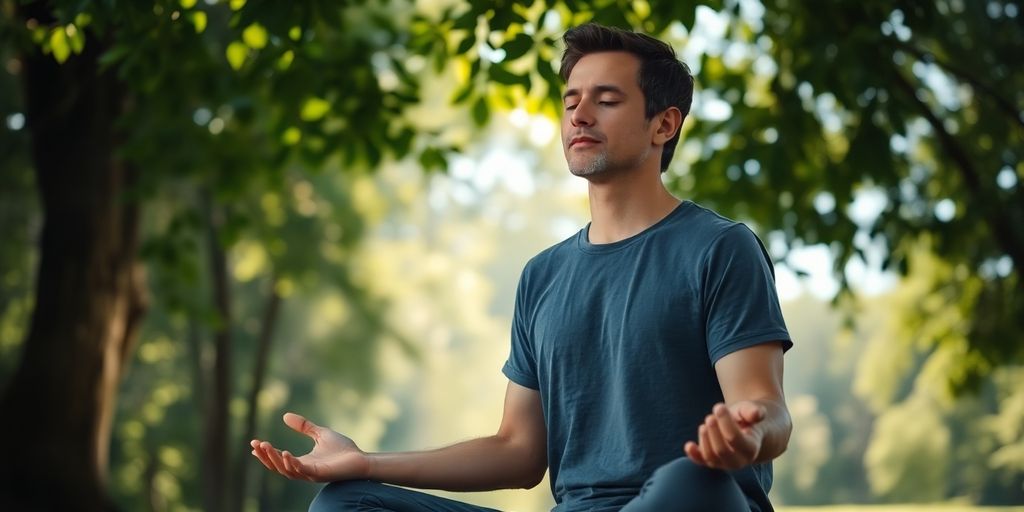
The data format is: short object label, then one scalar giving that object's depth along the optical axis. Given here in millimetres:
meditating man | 2834
